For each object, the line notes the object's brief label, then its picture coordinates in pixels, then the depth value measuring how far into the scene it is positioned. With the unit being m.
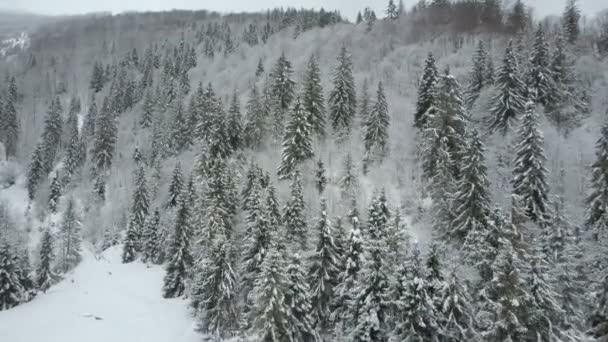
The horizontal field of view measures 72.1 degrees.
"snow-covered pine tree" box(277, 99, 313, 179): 55.50
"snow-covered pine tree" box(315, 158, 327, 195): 54.38
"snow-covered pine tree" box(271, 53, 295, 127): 68.88
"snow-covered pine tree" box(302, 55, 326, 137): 60.69
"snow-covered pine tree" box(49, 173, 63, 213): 76.69
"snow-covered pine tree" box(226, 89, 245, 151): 62.31
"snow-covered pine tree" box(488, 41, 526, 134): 53.97
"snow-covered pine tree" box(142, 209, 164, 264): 54.43
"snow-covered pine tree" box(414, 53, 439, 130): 56.34
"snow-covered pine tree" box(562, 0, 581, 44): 77.25
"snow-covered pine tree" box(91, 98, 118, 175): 81.81
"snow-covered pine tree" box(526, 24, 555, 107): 56.84
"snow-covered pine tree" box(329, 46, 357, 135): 63.53
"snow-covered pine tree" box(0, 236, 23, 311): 44.44
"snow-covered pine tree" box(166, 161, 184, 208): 62.47
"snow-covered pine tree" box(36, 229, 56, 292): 52.84
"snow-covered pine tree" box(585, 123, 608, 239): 35.16
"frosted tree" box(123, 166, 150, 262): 59.69
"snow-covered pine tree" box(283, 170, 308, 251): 38.28
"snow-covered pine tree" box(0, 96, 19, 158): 92.94
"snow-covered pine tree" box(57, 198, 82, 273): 60.59
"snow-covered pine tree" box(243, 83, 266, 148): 63.91
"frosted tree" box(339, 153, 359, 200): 53.44
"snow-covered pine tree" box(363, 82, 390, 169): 57.66
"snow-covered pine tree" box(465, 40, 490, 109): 62.53
